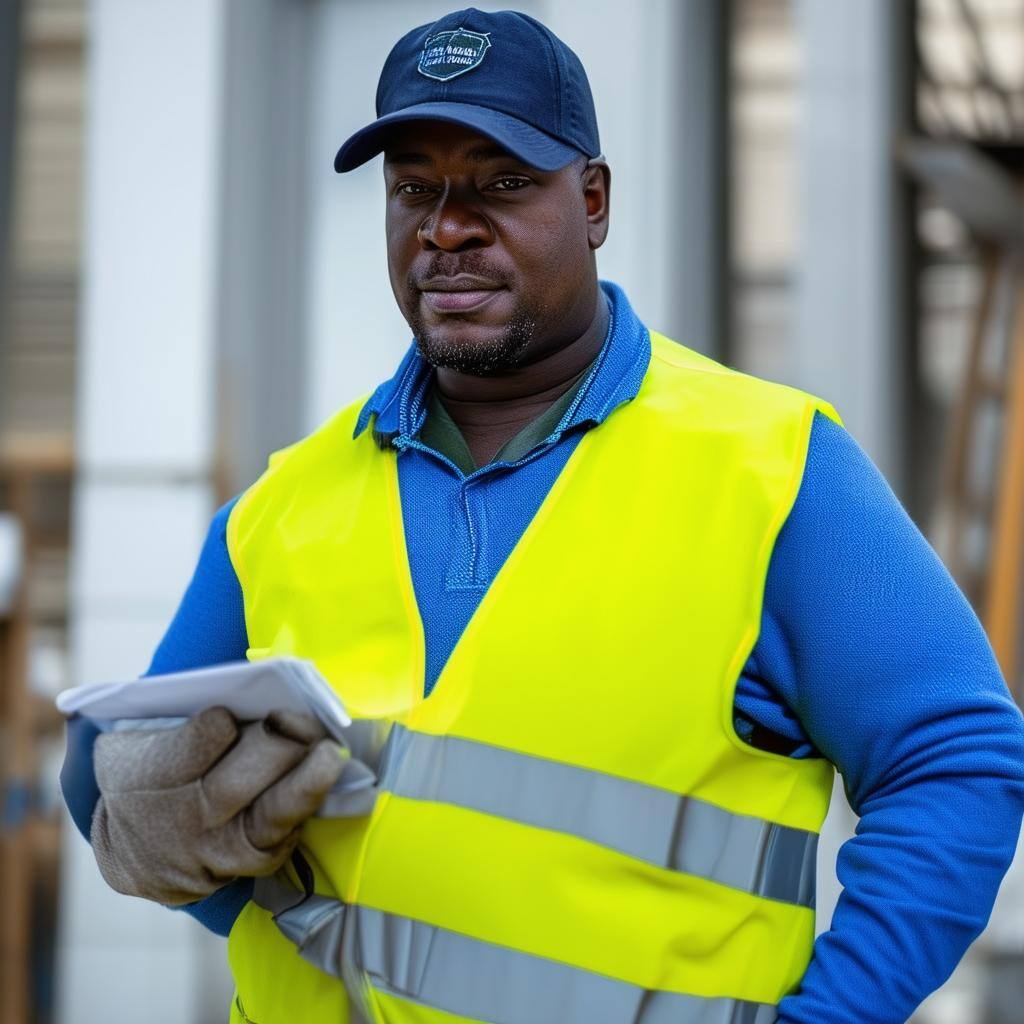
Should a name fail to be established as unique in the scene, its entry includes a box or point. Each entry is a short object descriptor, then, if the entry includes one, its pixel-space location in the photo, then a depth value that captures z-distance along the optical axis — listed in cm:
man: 324
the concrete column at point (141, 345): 1016
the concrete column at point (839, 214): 1007
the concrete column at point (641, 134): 972
